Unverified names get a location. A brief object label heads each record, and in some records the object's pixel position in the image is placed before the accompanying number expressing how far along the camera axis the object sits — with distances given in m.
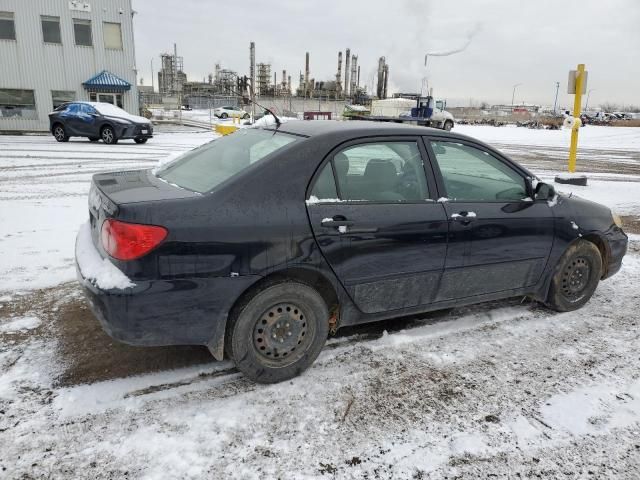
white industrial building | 23.38
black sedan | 2.57
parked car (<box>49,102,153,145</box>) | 16.97
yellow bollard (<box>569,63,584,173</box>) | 10.62
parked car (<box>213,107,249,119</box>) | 49.09
